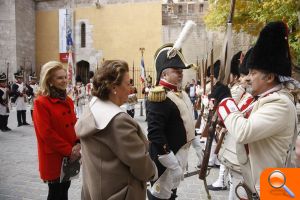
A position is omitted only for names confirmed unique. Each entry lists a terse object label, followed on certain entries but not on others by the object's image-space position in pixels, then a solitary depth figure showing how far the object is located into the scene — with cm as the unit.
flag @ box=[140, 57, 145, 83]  1600
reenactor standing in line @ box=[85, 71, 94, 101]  1516
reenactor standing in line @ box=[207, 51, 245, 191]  489
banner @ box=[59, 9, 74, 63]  3116
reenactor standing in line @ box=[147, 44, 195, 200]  293
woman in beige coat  207
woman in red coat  324
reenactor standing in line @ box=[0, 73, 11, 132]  1094
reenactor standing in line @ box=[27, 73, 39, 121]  1327
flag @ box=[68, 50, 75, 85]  820
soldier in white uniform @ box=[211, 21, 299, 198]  210
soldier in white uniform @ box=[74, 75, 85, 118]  1462
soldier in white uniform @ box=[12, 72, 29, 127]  1223
